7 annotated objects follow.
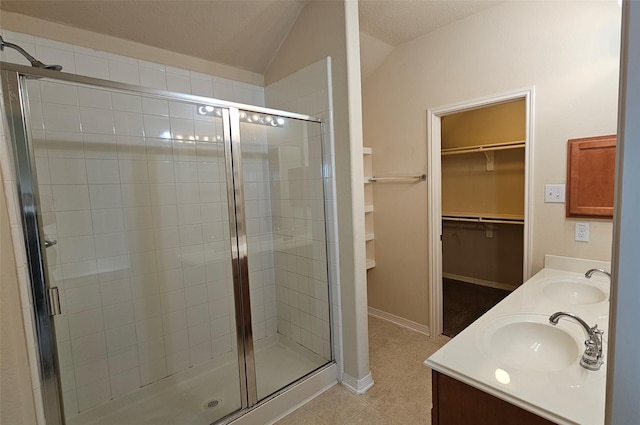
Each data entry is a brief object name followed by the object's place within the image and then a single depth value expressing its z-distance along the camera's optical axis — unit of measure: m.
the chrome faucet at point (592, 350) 1.00
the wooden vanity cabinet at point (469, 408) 0.92
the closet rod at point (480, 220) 3.39
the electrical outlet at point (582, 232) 1.91
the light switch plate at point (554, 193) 1.99
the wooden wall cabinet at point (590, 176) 1.80
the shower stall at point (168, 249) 1.75
